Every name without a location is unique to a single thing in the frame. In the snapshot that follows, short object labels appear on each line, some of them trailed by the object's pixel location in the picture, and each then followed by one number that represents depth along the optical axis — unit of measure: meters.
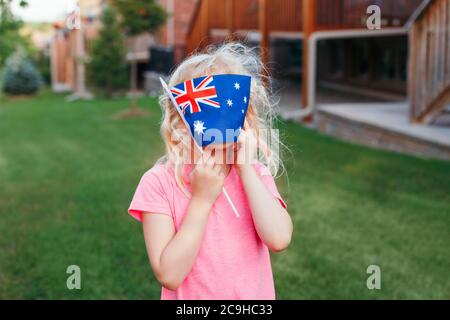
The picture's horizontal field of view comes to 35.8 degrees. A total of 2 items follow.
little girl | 1.76
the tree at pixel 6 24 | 4.80
